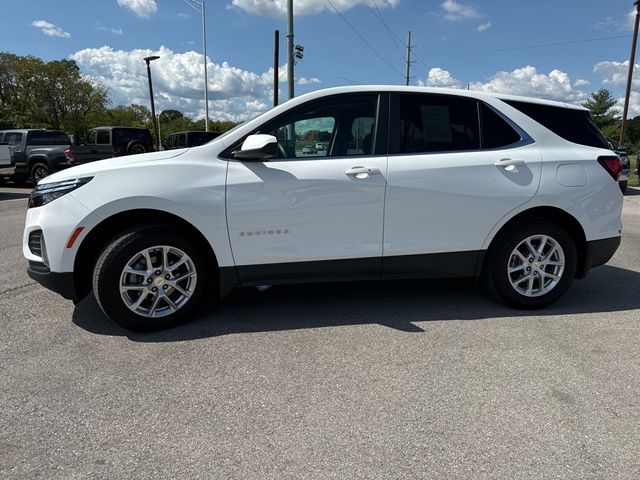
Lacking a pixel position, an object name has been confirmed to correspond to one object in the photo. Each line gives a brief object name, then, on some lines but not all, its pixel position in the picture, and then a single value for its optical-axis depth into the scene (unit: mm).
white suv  3475
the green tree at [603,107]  69438
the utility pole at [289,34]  16562
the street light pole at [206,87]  34219
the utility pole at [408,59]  48375
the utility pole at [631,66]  22241
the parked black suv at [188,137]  20297
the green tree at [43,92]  51969
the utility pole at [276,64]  25328
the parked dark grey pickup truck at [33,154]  14987
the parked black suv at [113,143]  16297
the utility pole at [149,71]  31859
